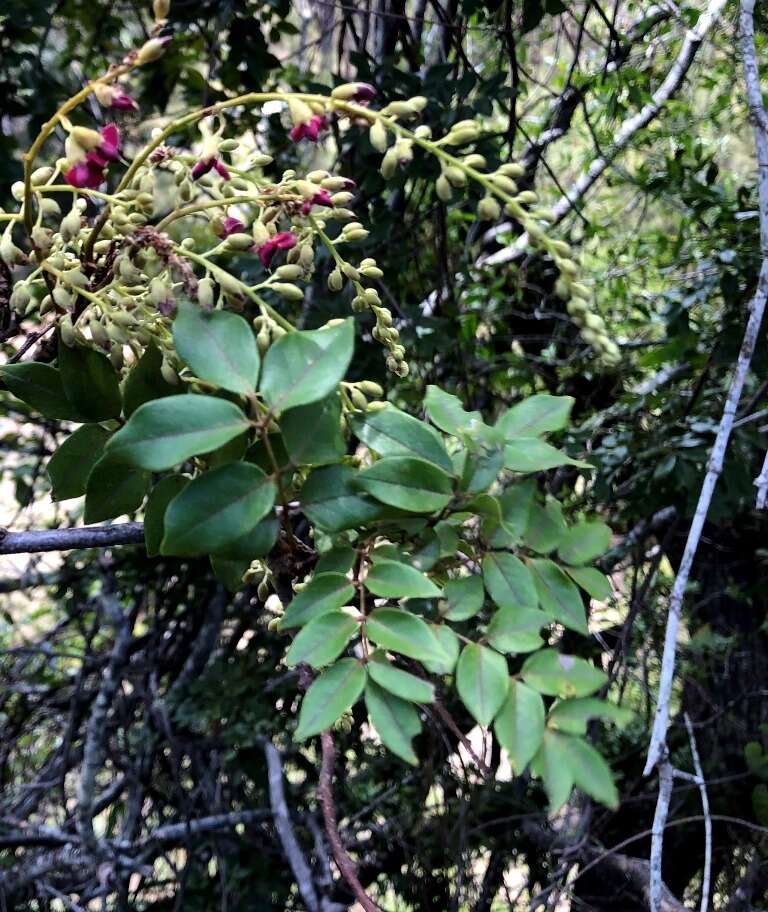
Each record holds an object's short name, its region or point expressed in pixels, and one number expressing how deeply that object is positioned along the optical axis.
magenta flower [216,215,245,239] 0.48
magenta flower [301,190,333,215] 0.45
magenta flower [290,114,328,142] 0.44
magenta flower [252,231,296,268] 0.47
